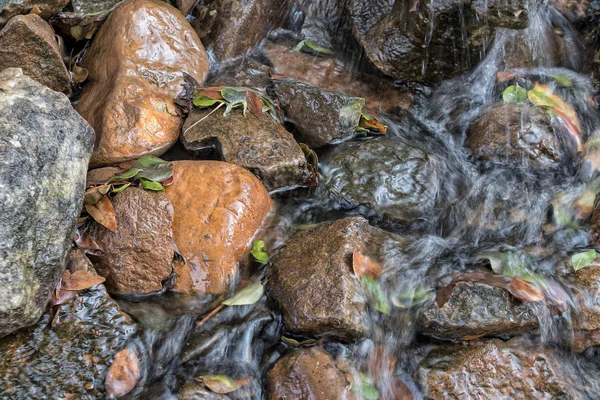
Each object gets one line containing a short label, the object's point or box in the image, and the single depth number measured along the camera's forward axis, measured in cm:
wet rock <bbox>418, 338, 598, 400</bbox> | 310
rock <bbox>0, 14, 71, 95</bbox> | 399
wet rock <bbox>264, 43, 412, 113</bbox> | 517
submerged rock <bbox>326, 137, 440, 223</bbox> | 417
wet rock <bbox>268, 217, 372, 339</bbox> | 323
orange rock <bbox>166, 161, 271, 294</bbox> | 353
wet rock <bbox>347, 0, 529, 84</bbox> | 450
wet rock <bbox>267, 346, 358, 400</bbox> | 301
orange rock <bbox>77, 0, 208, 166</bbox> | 392
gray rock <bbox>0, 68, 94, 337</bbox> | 281
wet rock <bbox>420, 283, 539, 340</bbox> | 327
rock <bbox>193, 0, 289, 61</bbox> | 519
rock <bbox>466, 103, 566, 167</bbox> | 450
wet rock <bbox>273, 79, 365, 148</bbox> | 448
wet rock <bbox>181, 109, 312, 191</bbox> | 401
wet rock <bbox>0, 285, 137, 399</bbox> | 289
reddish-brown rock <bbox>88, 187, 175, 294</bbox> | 342
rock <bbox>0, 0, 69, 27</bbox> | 406
